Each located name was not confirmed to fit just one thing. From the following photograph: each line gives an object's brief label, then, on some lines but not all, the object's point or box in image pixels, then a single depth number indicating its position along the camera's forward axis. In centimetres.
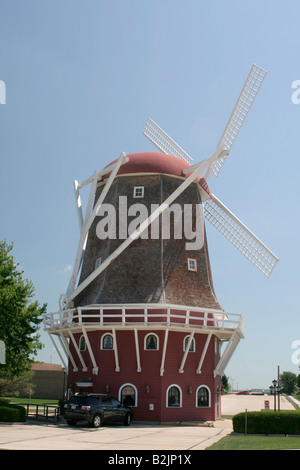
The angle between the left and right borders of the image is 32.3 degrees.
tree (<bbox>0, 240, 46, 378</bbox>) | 2770
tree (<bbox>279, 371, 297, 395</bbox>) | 13988
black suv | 2223
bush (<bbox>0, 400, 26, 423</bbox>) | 2320
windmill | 2691
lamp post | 3726
